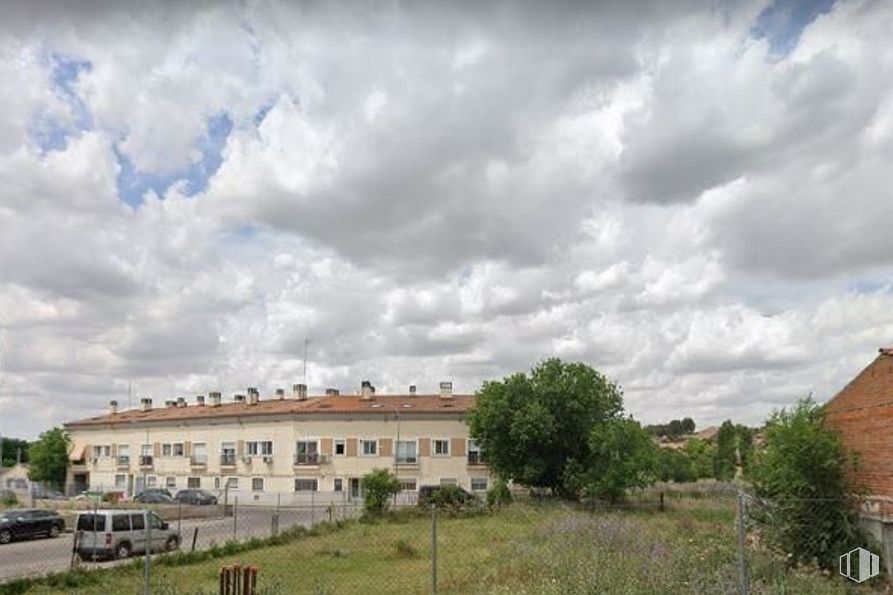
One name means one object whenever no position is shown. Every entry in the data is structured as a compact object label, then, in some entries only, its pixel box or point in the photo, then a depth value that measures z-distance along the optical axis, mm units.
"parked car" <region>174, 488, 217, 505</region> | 56031
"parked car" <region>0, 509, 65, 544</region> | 33344
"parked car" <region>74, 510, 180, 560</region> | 26547
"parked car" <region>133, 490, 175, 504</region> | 58188
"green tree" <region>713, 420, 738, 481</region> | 78938
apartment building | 64875
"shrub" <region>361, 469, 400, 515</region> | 39906
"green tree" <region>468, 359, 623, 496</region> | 49938
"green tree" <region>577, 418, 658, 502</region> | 43031
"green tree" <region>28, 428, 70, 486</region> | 86625
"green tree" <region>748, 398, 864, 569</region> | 18062
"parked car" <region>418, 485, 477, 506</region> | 47000
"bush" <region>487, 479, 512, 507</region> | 44812
